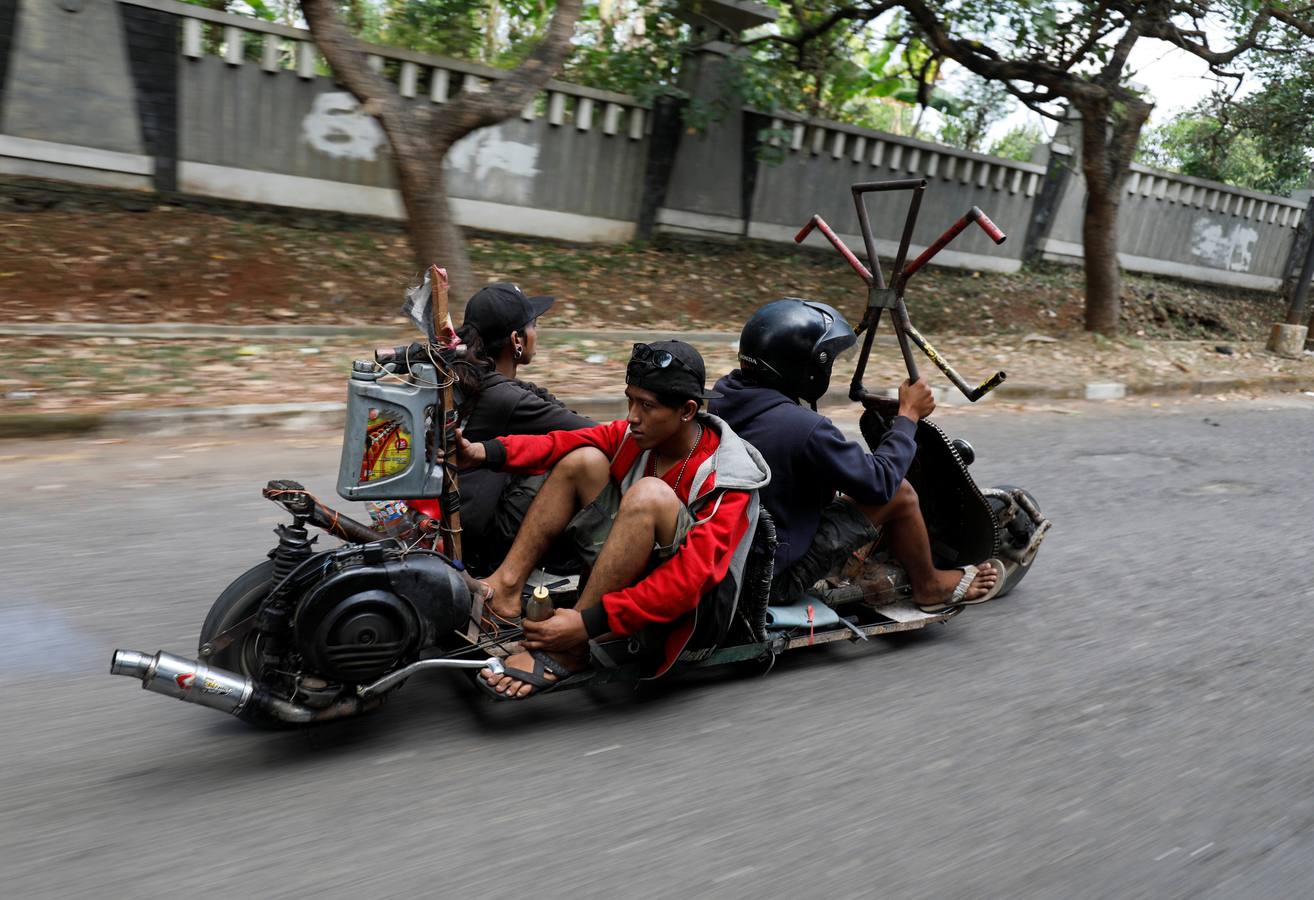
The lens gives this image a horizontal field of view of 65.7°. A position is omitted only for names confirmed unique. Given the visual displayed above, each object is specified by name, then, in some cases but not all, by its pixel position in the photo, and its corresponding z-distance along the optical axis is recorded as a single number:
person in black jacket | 3.44
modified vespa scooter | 2.55
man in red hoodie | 2.88
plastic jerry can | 2.63
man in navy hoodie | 3.17
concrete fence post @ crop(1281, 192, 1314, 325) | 17.47
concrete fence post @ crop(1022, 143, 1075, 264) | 15.17
